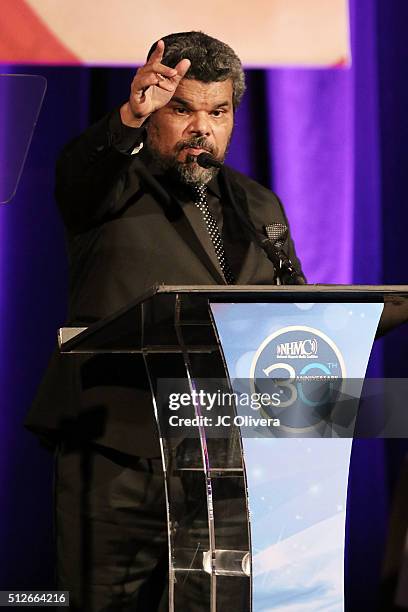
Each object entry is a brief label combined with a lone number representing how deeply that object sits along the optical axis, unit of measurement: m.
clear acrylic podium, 12.64
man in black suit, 13.40
